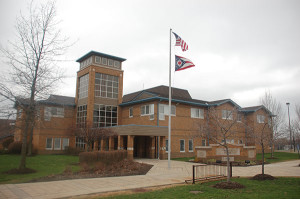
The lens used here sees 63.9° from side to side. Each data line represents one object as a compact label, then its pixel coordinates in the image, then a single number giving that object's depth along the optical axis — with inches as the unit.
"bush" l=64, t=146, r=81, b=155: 1135.6
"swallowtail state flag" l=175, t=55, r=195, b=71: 722.2
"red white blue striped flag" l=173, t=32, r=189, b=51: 737.6
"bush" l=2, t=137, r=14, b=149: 1285.1
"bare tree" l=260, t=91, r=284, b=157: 922.5
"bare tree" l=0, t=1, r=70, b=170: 604.0
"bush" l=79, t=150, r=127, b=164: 636.1
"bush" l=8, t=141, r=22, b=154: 1075.3
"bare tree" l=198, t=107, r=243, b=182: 468.0
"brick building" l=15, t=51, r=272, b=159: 1074.1
